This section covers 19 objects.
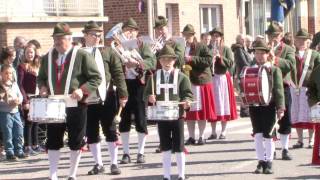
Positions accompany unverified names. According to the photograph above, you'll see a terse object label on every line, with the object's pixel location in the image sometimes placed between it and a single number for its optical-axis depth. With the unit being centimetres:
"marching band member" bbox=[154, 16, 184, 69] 1303
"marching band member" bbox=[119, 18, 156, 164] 1241
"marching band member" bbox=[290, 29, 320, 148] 1332
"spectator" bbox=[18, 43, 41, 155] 1377
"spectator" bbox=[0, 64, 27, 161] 1327
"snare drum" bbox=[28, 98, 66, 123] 988
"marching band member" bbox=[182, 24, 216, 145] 1421
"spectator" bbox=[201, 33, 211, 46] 1494
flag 2108
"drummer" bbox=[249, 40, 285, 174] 1120
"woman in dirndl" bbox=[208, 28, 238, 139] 1518
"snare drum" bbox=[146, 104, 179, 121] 1045
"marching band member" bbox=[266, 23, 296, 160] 1257
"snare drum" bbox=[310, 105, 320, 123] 1048
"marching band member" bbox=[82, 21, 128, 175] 1133
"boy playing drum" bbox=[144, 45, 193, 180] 1059
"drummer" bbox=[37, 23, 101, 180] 1026
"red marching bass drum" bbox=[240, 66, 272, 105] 1105
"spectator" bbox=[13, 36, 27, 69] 1422
